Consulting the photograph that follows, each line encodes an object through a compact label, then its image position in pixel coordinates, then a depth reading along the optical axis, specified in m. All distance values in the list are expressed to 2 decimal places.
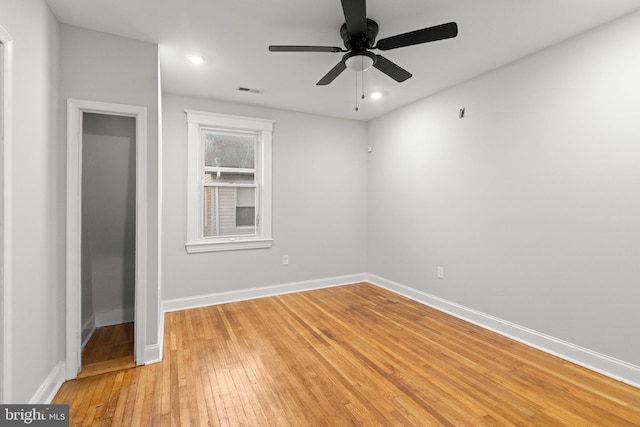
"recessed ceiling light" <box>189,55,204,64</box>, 2.80
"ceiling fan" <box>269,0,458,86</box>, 1.84
